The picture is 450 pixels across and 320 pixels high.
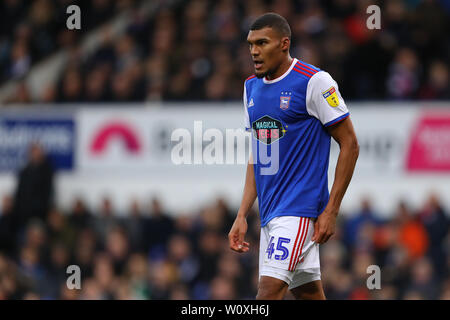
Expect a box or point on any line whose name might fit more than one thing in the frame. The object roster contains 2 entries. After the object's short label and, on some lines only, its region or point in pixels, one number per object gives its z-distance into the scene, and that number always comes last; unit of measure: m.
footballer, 10.80
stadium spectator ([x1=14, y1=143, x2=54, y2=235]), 26.56
